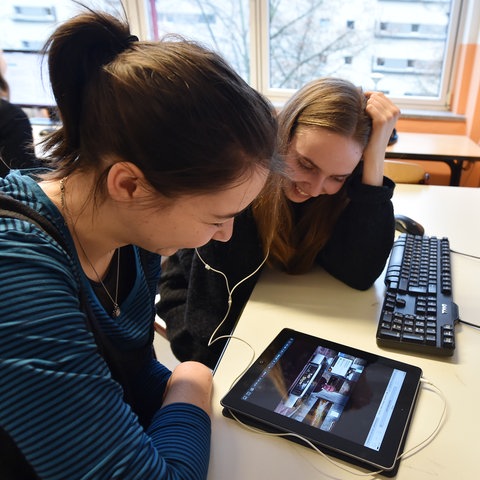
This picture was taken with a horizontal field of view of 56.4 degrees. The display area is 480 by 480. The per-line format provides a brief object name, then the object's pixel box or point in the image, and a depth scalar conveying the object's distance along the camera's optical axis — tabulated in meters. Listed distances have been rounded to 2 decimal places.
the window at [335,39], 2.91
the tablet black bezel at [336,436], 0.61
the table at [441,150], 2.38
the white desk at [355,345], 0.62
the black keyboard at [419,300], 0.85
